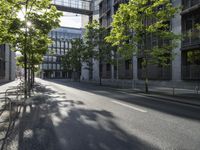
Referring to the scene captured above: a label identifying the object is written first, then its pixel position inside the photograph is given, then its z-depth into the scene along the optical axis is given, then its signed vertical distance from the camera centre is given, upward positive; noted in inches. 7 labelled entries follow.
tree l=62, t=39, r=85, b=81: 1337.8 +210.1
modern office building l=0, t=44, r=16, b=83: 1344.6 +108.9
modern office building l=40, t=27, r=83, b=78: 2886.1 +441.3
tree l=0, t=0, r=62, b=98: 428.7 +159.4
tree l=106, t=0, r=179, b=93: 497.9 +163.3
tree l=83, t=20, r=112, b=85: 954.5 +219.1
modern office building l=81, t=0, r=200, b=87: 608.2 +79.5
